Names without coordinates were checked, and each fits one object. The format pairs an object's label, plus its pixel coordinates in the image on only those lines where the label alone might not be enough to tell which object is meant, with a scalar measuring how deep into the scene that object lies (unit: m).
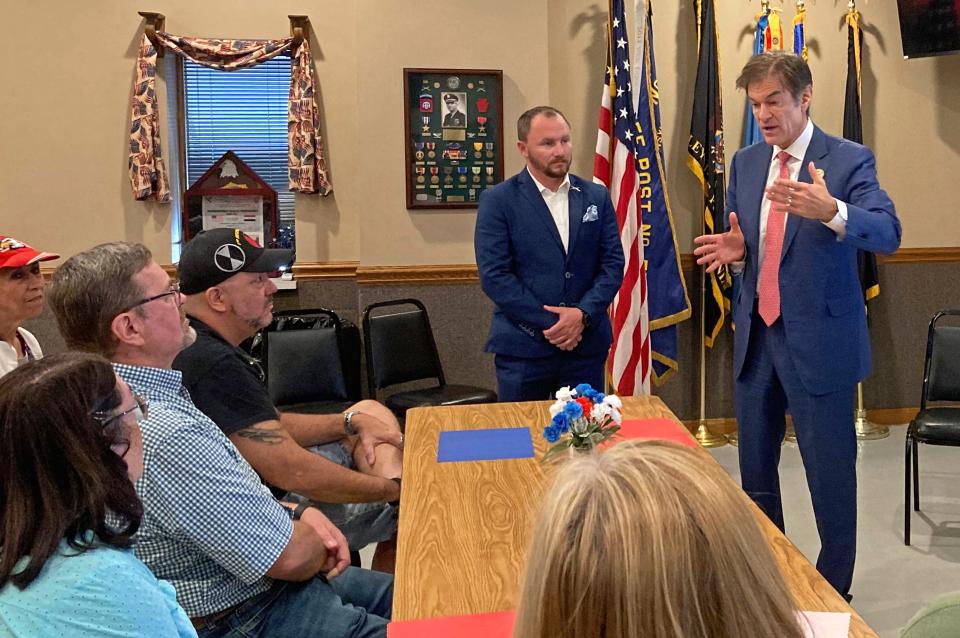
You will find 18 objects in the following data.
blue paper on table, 2.08
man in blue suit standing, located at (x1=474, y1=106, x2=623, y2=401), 3.15
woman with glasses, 1.01
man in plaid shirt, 1.47
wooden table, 1.35
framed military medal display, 4.48
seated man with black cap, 1.87
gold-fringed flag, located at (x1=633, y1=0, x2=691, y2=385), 4.46
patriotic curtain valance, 4.58
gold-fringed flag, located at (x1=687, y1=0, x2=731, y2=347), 4.55
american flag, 4.39
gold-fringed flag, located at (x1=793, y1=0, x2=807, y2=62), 4.59
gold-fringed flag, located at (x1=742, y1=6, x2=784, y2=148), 4.57
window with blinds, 4.88
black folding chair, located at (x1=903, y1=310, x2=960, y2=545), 3.55
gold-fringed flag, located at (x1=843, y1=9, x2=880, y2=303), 4.63
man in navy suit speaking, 2.48
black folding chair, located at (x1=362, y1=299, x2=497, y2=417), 4.14
